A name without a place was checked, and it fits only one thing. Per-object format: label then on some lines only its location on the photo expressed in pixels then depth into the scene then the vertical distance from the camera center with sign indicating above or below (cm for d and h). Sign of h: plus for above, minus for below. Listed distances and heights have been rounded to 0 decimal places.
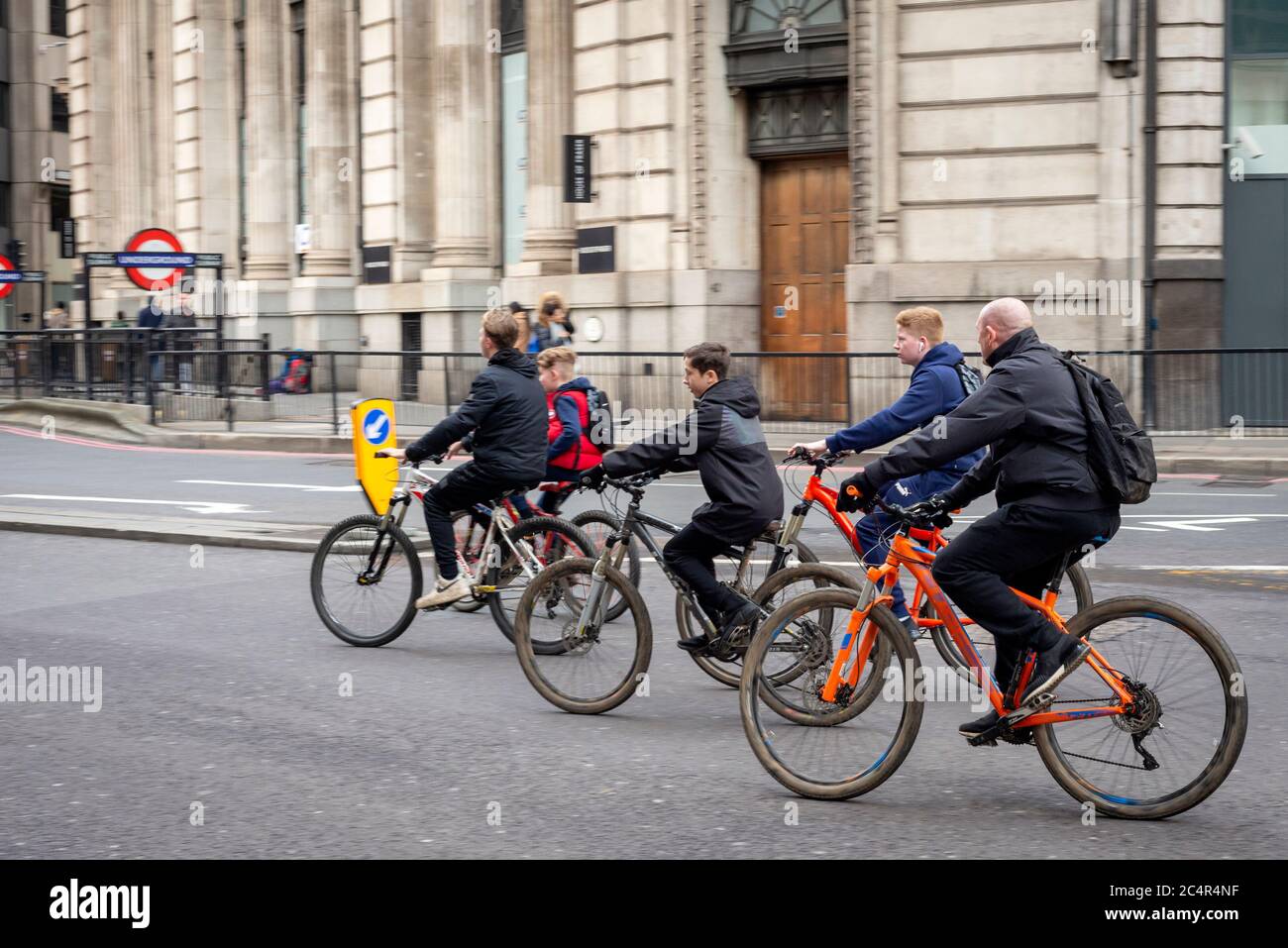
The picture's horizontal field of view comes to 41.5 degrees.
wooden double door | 2338 +118
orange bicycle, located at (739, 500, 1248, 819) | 571 -129
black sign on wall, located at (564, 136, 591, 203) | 2461 +247
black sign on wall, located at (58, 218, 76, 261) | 3869 +240
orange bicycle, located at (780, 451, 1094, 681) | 686 -96
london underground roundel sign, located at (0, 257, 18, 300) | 2940 +102
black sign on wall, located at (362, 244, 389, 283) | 2939 +131
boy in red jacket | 1013 -53
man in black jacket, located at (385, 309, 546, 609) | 899 -54
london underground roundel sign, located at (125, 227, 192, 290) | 2442 +124
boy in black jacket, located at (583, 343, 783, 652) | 747 -59
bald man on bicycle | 584 -55
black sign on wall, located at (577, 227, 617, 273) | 2459 +130
